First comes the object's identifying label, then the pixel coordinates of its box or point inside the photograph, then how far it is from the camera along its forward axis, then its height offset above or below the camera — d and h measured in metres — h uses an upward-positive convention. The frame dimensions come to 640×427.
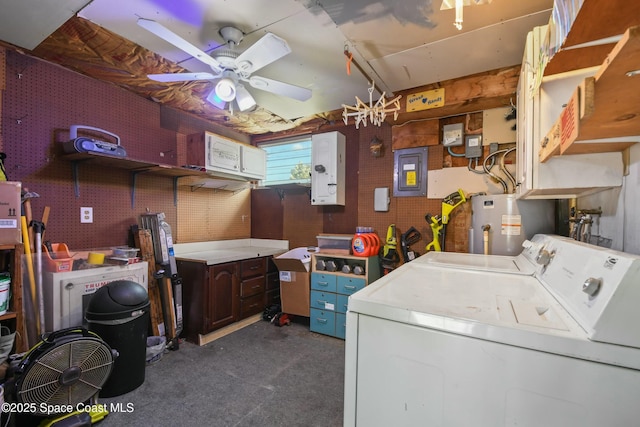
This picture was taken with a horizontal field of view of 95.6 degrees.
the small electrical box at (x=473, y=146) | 2.88 +0.62
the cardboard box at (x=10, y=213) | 1.80 -0.03
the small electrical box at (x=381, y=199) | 3.38 +0.11
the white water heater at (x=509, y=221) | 2.13 -0.10
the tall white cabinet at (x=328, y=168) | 3.47 +0.49
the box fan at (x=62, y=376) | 1.56 -0.97
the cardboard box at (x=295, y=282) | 3.36 -0.87
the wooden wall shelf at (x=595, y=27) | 0.68 +0.48
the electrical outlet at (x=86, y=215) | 2.64 -0.06
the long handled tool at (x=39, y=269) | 2.09 -0.45
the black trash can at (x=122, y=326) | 2.03 -0.84
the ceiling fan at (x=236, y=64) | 1.69 +0.97
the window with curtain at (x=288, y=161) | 4.12 +0.70
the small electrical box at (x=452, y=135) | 2.96 +0.76
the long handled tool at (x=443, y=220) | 2.89 -0.11
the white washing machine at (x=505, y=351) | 0.68 -0.39
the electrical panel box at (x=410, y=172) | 3.19 +0.41
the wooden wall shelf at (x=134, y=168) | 2.47 +0.39
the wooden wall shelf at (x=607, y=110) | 0.57 +0.27
